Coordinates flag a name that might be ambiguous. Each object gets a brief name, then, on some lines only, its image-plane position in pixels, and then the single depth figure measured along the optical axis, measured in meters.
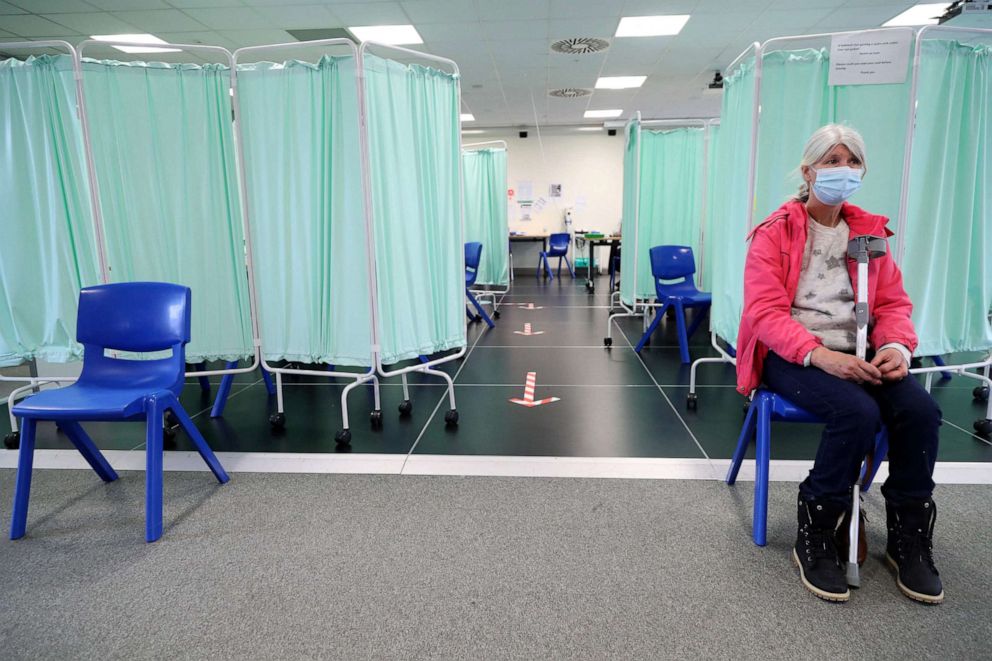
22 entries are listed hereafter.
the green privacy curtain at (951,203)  2.57
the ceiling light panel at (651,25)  5.52
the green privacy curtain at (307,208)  2.70
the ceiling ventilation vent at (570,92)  8.16
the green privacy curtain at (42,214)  2.76
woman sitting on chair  1.60
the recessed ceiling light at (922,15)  5.31
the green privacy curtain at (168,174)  2.77
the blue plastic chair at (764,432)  1.78
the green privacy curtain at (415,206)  2.74
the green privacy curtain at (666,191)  5.27
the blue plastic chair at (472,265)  5.78
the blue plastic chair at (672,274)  4.45
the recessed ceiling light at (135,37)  5.86
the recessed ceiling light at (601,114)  9.67
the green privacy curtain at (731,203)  2.75
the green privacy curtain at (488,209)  7.35
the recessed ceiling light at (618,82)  7.62
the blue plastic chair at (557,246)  10.19
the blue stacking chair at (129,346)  2.10
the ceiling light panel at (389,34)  5.70
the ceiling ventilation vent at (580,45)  6.06
